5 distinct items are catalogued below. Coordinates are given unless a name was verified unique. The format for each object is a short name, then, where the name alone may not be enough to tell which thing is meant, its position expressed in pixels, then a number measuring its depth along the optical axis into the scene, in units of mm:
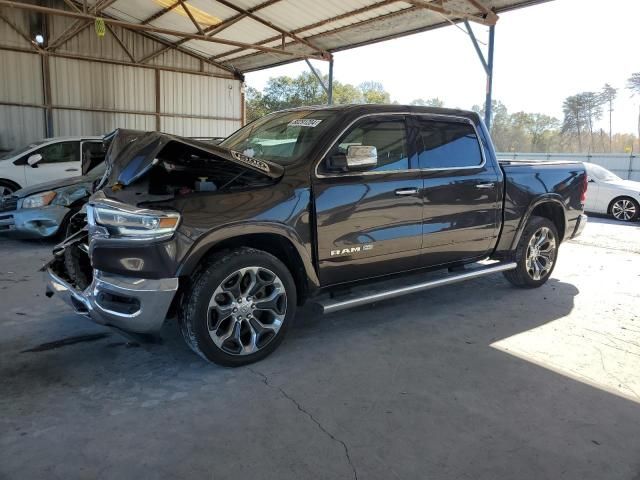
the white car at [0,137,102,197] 9648
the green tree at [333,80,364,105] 53125
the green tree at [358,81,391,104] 54500
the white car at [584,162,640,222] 11414
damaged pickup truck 3201
